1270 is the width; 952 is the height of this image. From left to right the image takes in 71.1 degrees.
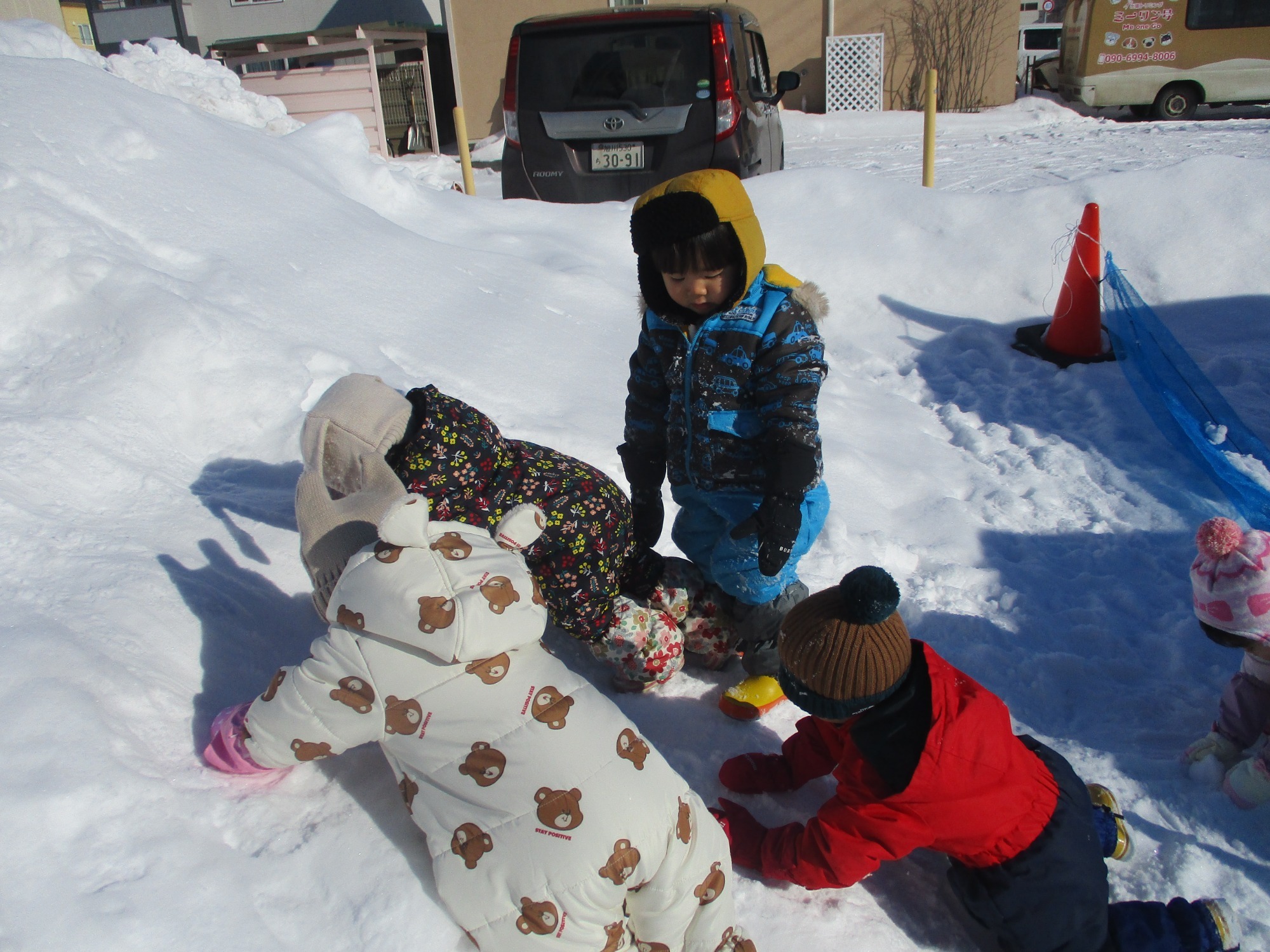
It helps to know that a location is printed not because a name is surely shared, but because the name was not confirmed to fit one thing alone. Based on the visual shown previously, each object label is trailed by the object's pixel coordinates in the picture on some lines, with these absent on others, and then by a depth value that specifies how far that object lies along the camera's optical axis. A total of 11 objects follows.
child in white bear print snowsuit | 1.47
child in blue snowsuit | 1.98
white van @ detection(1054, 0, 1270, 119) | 12.25
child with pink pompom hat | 1.92
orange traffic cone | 4.52
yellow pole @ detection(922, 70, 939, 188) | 6.94
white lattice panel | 14.06
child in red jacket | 1.65
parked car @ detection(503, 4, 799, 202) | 5.89
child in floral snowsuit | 1.99
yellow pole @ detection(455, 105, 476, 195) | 7.28
